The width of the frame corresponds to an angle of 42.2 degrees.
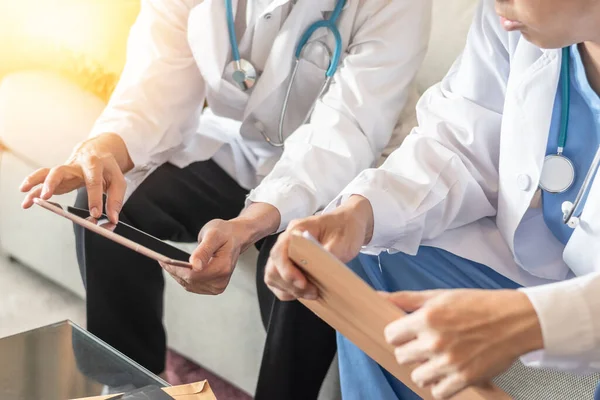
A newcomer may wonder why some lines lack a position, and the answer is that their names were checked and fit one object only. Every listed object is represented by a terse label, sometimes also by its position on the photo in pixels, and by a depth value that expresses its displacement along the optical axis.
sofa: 1.43
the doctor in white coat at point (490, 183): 0.91
